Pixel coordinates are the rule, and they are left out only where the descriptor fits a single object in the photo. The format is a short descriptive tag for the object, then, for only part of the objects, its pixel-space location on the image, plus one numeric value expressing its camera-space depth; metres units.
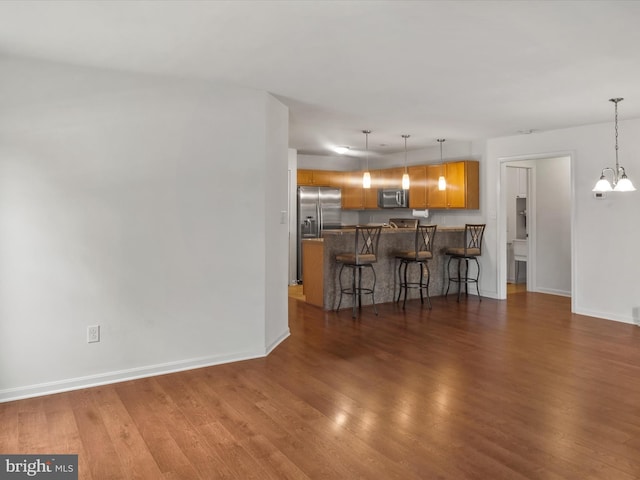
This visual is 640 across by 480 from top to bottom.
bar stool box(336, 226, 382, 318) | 5.86
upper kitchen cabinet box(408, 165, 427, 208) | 7.91
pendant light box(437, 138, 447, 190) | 7.22
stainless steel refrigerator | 8.37
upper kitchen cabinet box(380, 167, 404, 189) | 8.41
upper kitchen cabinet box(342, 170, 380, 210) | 8.93
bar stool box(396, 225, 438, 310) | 6.40
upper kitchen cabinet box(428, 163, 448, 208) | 7.53
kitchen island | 6.25
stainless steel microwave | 8.34
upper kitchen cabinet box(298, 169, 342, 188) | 8.64
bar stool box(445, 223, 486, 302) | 6.95
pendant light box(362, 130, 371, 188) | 6.79
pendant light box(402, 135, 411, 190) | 7.10
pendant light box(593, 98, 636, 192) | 4.75
